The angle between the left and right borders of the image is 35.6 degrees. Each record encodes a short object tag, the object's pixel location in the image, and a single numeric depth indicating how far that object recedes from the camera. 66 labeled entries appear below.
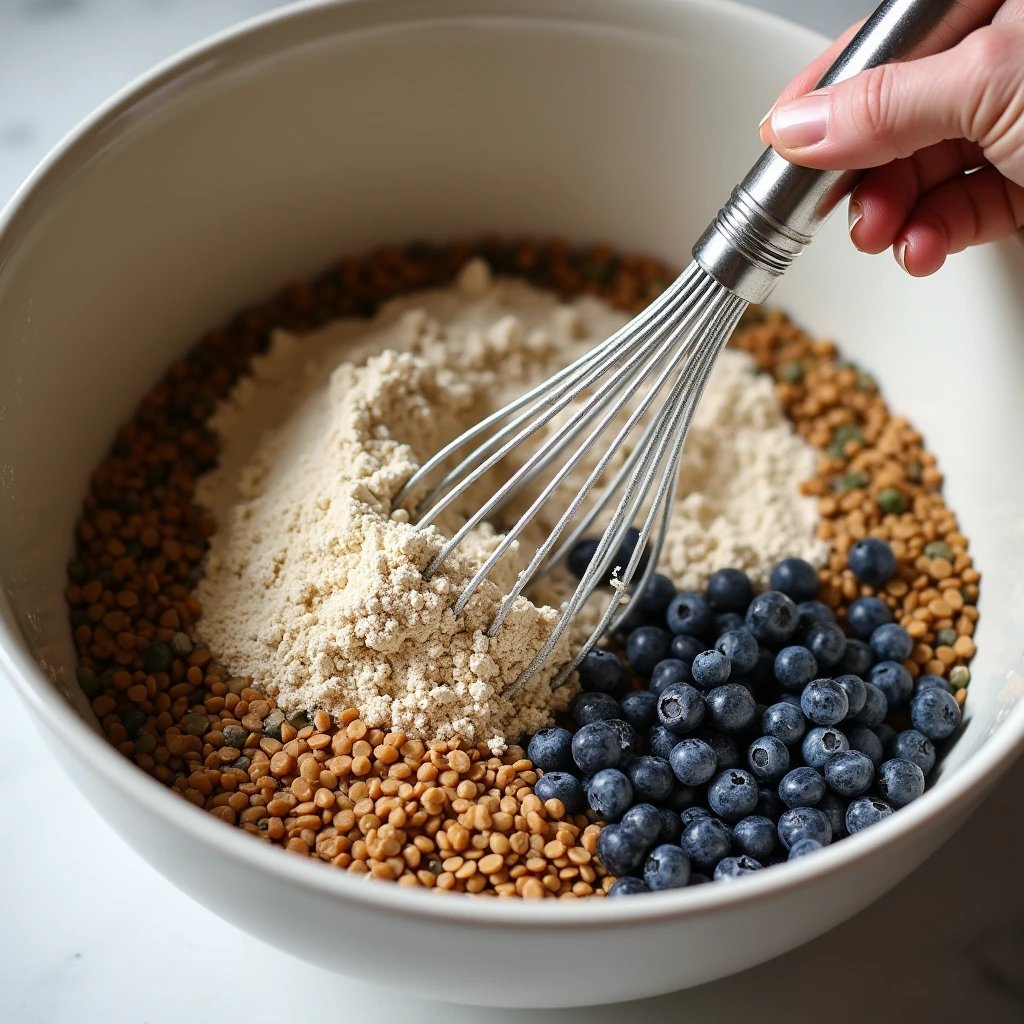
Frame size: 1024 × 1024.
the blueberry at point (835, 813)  0.40
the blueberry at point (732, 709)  0.41
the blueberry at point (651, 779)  0.40
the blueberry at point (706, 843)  0.39
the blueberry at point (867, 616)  0.44
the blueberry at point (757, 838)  0.39
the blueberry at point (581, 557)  0.45
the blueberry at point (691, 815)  0.40
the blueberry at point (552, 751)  0.40
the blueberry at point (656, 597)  0.44
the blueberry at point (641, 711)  0.42
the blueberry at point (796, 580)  0.44
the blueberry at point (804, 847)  0.38
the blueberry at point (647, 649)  0.43
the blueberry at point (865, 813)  0.39
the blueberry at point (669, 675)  0.42
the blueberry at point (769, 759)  0.40
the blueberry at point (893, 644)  0.43
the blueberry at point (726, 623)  0.44
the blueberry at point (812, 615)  0.44
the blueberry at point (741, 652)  0.42
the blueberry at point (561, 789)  0.40
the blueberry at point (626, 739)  0.40
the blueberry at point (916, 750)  0.41
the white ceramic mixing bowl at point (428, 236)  0.34
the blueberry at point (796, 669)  0.42
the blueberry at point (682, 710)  0.41
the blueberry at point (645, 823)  0.38
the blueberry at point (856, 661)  0.43
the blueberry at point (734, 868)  0.38
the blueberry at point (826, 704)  0.41
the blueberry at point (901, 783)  0.40
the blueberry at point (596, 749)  0.40
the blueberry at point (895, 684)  0.42
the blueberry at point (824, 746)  0.40
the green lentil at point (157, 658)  0.42
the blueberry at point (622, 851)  0.38
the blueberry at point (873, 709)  0.42
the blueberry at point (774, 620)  0.43
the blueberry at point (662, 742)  0.41
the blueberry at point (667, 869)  0.38
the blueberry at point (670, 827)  0.39
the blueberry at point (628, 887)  0.38
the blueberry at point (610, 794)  0.39
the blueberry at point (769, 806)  0.40
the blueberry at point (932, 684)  0.43
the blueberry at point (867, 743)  0.41
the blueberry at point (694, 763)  0.40
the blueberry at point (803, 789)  0.40
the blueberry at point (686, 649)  0.43
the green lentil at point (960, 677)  0.43
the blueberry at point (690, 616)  0.43
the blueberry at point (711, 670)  0.41
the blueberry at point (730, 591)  0.44
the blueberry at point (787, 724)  0.41
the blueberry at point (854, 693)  0.41
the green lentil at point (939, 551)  0.45
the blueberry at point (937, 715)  0.41
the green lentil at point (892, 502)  0.46
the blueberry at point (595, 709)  0.41
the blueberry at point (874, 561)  0.45
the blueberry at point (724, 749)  0.41
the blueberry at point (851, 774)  0.40
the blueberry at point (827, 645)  0.42
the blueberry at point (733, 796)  0.40
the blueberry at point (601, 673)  0.42
